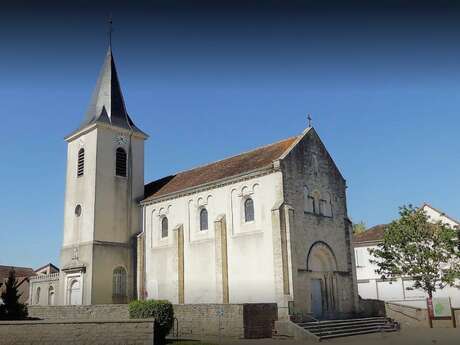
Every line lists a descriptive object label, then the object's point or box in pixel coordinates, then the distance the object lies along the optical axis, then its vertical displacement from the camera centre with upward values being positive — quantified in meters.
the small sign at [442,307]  30.80 -1.48
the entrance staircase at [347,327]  27.80 -2.44
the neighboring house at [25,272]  70.69 +3.48
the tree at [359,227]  85.55 +10.03
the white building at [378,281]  46.48 +0.32
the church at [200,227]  31.88 +4.53
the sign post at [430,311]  31.44 -1.76
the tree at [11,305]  31.02 -0.59
